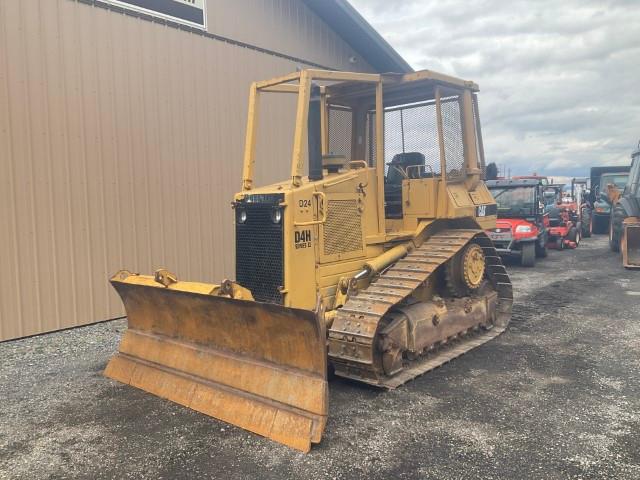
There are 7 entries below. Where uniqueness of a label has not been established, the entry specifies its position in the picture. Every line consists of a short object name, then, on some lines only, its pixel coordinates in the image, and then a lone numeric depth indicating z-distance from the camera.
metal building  7.26
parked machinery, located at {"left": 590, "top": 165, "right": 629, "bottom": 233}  21.70
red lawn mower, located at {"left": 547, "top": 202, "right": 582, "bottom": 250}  17.72
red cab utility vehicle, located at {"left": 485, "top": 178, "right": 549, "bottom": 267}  13.82
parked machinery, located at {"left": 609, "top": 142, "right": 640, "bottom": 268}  13.28
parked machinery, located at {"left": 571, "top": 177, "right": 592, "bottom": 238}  22.05
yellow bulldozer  4.61
